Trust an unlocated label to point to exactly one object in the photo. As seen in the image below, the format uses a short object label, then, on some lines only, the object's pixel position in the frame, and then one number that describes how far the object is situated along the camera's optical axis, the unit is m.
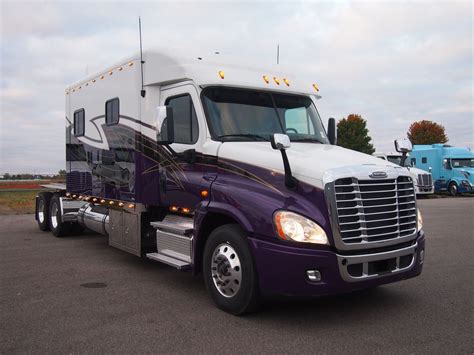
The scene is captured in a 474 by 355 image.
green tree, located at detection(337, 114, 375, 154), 65.94
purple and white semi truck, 4.66
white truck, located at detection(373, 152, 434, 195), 26.81
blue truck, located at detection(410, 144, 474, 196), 29.12
